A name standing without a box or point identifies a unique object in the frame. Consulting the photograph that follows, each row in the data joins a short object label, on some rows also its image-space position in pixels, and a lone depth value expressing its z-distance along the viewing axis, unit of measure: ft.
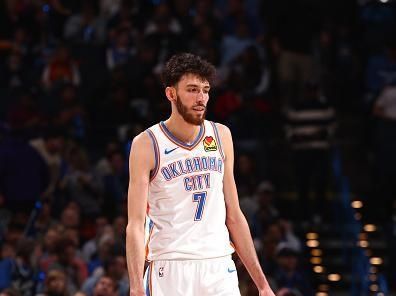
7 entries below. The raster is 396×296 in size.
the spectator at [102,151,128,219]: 43.45
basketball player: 20.93
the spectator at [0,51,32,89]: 50.39
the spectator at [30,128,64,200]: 43.88
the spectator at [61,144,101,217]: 42.86
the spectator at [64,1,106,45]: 53.72
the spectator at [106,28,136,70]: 51.68
